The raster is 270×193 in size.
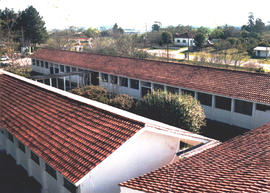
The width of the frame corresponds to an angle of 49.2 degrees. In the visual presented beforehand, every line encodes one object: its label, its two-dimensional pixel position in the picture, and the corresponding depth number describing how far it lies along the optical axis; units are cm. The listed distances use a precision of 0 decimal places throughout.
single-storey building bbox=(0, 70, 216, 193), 967
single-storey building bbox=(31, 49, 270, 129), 1978
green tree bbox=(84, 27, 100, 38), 11138
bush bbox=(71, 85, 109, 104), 2092
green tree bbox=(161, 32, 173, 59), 7750
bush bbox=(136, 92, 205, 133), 1658
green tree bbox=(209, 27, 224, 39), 7762
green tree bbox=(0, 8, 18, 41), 6448
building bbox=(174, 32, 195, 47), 8356
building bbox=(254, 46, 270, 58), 5799
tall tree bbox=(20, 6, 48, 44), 6475
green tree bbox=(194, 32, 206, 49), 6575
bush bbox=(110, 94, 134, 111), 2011
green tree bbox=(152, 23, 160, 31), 12331
